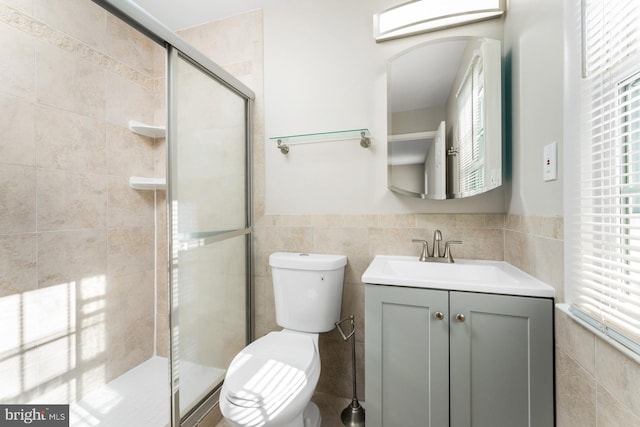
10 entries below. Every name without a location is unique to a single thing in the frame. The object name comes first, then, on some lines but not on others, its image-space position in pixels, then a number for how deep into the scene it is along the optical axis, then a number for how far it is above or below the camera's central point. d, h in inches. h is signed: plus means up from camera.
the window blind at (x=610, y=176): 25.0 +3.5
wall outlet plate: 36.4 +6.5
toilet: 39.2 -24.3
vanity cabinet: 37.2 -20.6
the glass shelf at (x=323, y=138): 61.7 +17.3
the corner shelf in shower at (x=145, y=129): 74.6 +22.8
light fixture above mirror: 54.4 +39.1
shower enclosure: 50.7 -0.9
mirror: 51.6 +18.3
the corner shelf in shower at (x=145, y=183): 74.3 +8.2
